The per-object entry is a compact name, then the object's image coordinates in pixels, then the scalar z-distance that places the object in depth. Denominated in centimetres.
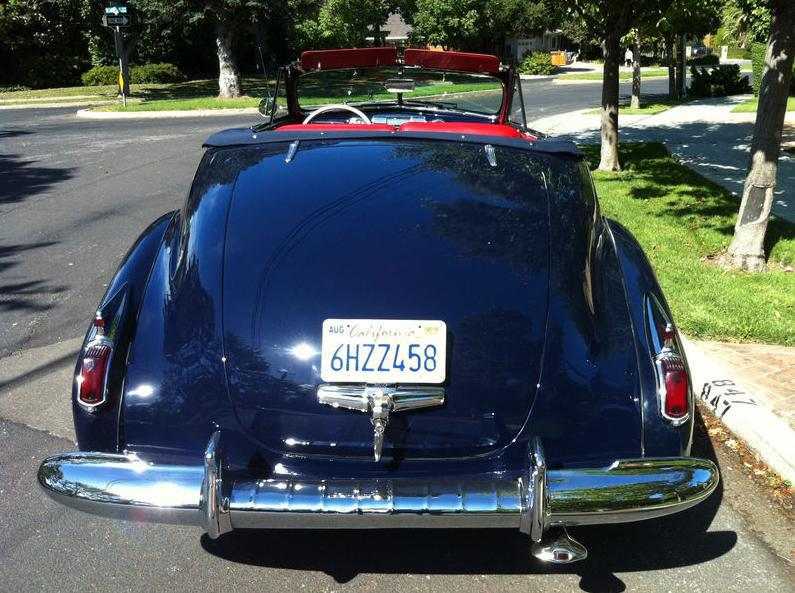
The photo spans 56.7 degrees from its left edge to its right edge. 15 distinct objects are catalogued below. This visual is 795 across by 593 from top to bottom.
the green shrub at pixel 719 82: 2622
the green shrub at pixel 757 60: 2395
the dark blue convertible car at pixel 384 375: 229
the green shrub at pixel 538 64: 4669
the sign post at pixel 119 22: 2273
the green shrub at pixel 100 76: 3284
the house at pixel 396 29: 5970
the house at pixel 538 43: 5588
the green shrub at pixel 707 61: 4083
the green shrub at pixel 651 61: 5576
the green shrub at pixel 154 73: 3417
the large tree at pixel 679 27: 1045
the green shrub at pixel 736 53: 6272
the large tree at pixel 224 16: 2548
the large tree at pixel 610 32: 939
